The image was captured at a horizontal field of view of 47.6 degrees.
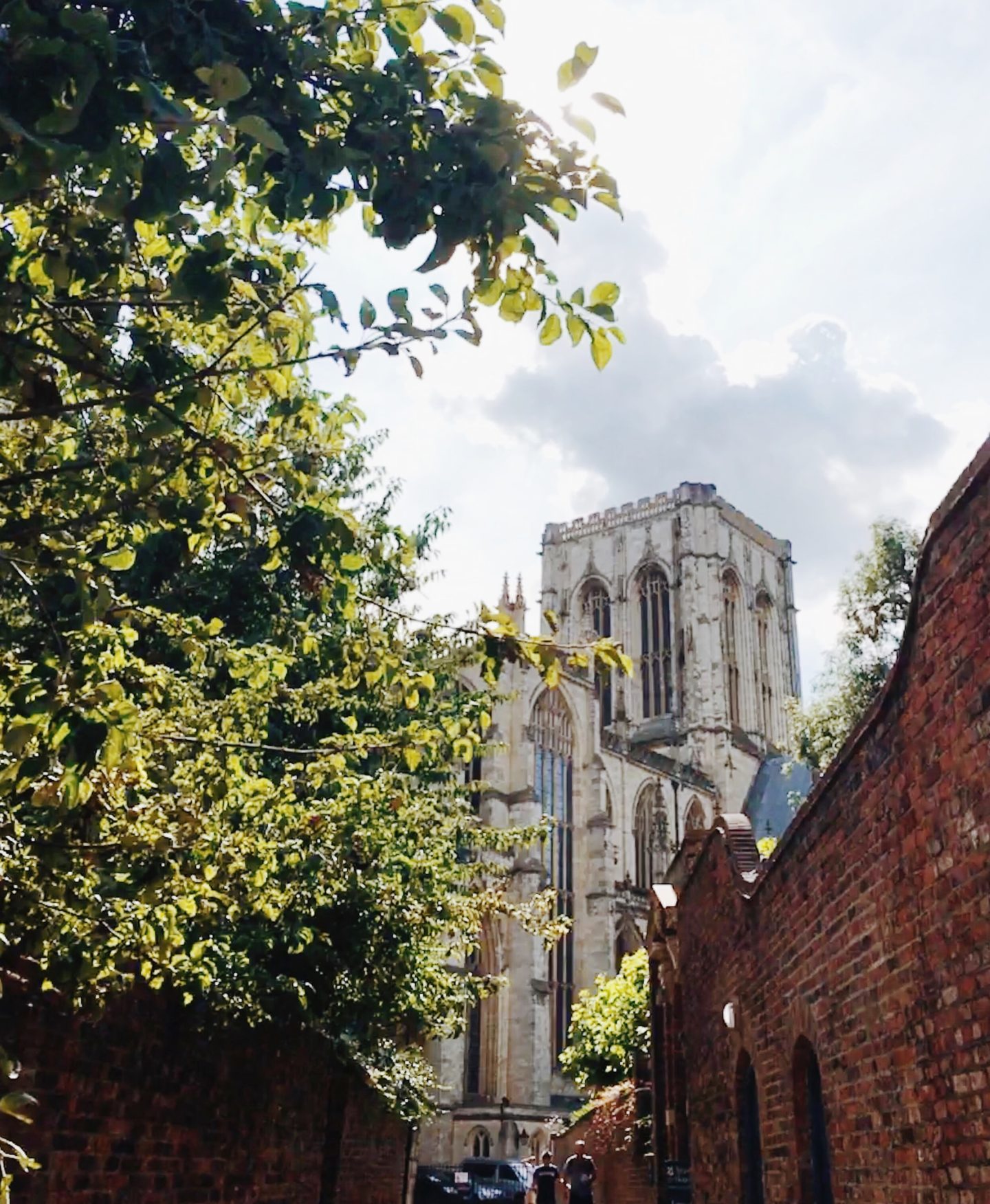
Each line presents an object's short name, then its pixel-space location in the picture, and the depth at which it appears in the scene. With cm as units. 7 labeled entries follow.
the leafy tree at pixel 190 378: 295
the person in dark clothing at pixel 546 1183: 1438
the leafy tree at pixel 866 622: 2600
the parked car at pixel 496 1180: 2544
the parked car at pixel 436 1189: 2523
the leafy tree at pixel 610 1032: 2222
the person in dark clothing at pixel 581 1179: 1343
